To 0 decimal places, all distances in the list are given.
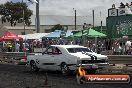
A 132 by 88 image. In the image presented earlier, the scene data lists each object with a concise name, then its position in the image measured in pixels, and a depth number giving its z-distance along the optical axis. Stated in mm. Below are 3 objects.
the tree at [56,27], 72778
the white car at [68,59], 12381
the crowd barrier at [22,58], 14977
